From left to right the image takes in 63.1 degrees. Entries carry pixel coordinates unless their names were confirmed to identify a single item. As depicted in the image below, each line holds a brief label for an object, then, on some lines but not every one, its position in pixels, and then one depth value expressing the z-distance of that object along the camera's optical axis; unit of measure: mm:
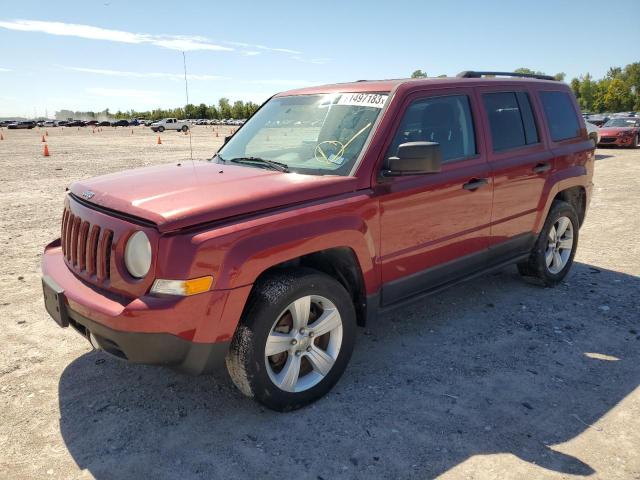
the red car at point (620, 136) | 21859
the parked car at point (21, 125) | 78412
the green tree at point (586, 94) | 141525
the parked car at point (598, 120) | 31278
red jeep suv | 2682
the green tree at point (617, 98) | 114375
